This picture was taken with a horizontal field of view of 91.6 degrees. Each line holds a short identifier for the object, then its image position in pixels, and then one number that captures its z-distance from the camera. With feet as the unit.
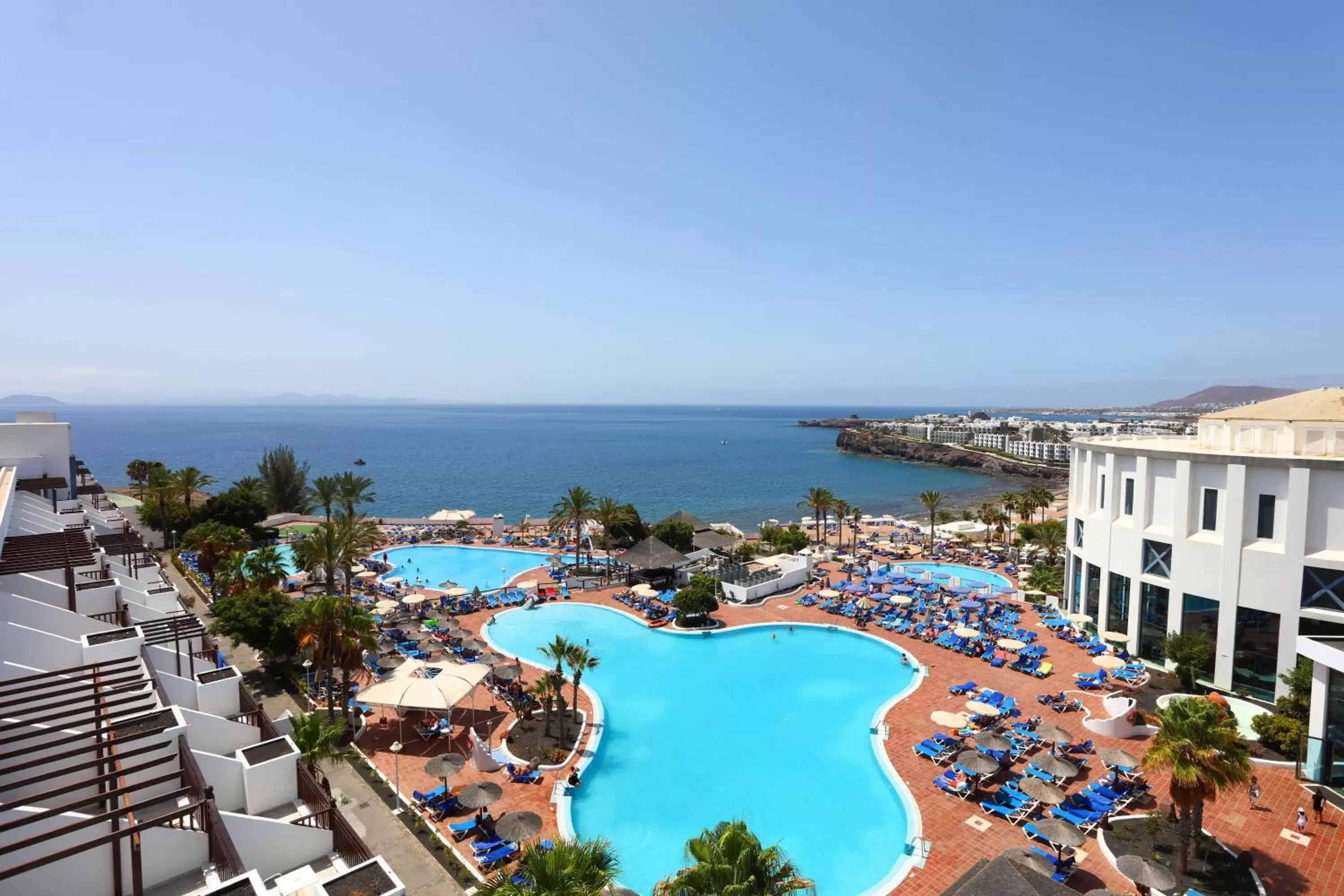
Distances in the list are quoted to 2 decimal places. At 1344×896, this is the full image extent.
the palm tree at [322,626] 70.64
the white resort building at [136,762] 28.17
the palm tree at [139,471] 200.54
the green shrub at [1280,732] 65.41
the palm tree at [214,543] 121.60
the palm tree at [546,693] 72.69
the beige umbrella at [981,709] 72.64
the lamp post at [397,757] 64.27
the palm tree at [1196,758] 45.44
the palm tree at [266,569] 98.37
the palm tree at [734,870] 32.42
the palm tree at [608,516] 149.59
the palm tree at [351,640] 71.15
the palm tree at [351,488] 167.25
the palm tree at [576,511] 154.10
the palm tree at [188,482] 154.20
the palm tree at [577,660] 74.79
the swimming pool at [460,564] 152.46
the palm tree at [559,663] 71.26
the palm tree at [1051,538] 148.97
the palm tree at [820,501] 188.55
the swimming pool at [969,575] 145.18
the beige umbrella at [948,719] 69.41
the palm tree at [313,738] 52.42
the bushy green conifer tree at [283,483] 238.07
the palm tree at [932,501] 184.75
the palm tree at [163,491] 154.92
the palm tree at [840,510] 191.42
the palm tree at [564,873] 32.45
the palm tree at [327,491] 165.78
